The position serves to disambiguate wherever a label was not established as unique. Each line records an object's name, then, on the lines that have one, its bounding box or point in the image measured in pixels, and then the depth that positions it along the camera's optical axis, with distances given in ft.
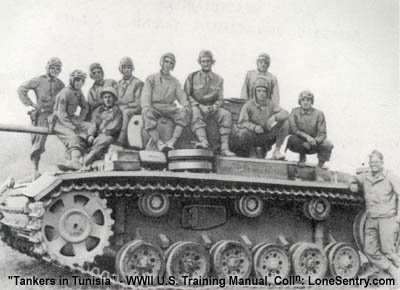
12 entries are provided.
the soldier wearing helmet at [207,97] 37.04
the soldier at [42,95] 39.70
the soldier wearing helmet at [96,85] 39.50
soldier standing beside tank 36.81
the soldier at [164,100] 35.53
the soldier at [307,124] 39.21
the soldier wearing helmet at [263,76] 40.34
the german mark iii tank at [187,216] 30.60
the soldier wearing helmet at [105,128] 34.86
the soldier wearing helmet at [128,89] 39.24
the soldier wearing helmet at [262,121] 38.32
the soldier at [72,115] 36.61
